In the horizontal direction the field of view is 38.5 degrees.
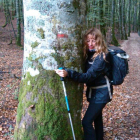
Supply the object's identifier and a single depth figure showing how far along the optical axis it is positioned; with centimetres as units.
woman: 277
